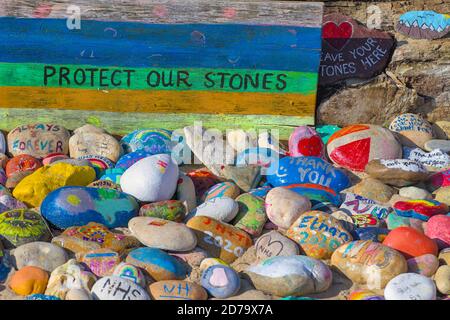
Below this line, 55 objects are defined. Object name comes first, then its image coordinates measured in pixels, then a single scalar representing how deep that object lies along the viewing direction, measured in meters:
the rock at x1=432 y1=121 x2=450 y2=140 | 6.38
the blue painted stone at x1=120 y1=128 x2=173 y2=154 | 5.80
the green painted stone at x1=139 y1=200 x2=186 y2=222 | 4.87
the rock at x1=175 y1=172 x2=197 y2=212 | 5.16
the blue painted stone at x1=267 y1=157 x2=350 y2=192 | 5.49
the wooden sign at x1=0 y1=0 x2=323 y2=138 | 5.92
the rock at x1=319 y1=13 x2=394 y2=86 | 6.27
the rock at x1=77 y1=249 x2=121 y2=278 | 4.29
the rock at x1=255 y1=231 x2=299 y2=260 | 4.57
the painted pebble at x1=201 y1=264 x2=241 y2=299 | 4.18
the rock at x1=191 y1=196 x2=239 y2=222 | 4.91
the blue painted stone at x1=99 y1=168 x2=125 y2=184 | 5.34
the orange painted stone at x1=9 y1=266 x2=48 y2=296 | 4.14
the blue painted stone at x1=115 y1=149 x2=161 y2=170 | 5.52
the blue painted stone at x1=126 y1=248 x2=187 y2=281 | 4.29
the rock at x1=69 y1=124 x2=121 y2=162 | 5.80
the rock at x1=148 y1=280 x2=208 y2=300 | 4.09
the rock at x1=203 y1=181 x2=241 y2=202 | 5.22
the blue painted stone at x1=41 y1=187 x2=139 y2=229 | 4.78
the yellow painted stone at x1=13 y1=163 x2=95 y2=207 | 5.08
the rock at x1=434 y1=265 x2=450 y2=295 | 4.24
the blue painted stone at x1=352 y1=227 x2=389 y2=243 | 4.73
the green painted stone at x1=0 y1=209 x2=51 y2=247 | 4.55
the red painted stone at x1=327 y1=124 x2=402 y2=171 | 5.83
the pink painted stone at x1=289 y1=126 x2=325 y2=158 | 5.89
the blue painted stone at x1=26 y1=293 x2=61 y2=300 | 4.01
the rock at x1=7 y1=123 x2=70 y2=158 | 5.81
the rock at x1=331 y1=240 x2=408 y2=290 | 4.32
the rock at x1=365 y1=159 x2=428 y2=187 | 5.45
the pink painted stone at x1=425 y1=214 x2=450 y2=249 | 4.76
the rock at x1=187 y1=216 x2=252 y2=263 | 4.64
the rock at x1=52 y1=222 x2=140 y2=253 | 4.50
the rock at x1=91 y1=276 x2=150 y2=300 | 4.00
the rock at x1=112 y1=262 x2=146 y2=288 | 4.17
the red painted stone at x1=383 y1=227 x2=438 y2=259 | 4.55
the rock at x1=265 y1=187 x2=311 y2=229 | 4.89
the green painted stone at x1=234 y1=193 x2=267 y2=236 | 4.88
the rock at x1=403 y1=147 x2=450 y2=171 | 5.83
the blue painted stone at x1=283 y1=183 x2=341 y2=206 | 5.20
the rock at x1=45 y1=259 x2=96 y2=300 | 4.03
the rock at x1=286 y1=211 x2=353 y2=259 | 4.62
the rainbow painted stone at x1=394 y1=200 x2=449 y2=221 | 5.06
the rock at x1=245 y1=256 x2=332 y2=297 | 4.22
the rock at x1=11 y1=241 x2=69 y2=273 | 4.34
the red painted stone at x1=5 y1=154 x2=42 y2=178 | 5.49
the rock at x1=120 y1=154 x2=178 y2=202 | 5.06
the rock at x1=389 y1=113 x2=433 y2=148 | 6.11
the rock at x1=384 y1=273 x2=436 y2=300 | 4.11
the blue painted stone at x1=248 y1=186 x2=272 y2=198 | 5.27
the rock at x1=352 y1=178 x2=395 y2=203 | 5.37
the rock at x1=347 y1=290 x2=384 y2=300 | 4.14
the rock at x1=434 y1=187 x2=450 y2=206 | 5.34
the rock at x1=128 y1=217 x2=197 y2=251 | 4.49
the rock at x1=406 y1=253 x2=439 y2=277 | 4.41
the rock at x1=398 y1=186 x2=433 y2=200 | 5.37
